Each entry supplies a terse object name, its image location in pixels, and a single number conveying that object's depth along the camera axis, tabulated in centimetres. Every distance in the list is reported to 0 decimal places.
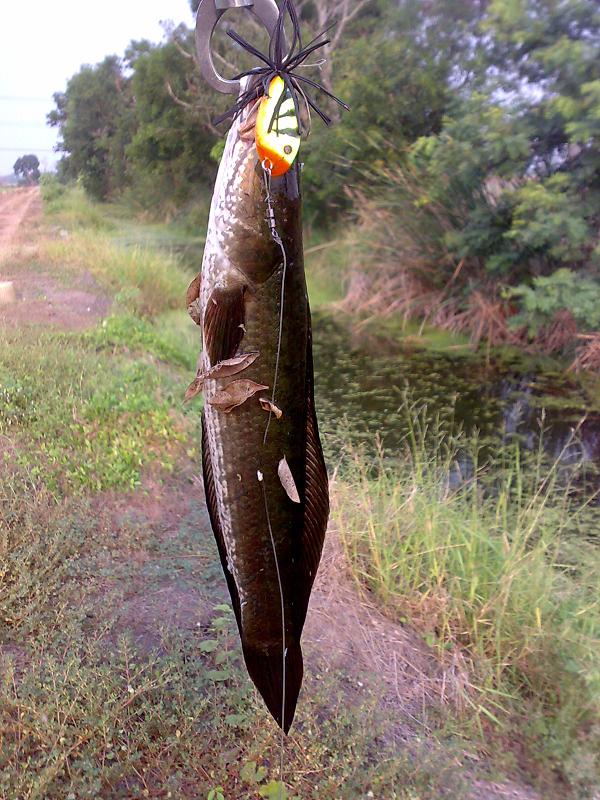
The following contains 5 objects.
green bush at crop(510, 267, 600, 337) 522
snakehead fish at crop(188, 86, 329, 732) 42
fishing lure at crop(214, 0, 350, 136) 39
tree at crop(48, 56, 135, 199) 1296
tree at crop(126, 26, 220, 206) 1146
